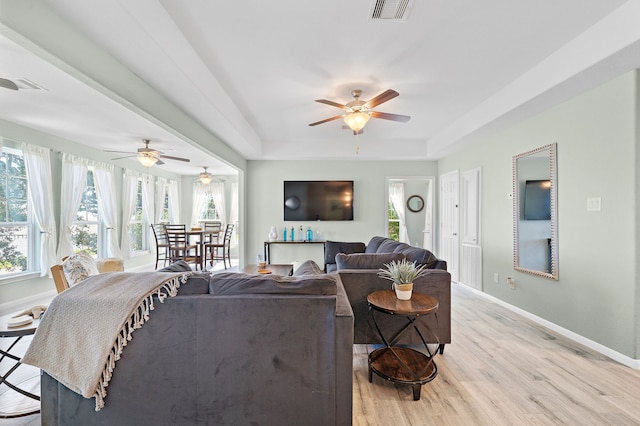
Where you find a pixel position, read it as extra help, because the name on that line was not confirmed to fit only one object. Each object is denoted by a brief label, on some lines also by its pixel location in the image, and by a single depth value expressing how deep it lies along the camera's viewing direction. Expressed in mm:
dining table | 6406
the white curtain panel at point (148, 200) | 7017
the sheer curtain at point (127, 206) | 6285
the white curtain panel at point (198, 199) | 8523
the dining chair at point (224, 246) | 6995
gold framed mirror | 3709
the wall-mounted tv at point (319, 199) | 6242
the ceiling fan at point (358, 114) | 3283
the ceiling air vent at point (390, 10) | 2031
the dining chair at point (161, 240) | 6579
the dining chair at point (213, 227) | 7734
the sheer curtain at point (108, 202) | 5621
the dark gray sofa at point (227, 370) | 1603
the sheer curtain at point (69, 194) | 4738
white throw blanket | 1532
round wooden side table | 2070
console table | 5963
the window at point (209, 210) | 8625
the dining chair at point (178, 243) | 6403
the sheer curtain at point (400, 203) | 7848
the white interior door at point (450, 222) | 5434
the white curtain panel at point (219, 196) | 8531
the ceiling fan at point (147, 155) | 4648
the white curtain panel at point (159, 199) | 7477
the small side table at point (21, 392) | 1643
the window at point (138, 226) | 6818
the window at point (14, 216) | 4102
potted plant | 2318
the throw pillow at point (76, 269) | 2295
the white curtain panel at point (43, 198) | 4293
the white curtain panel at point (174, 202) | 8133
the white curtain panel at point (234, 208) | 8578
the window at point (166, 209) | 7945
